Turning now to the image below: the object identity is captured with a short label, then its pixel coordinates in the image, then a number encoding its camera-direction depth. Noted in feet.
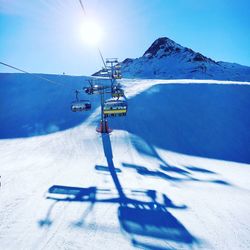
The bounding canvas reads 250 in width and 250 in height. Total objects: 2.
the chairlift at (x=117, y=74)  76.23
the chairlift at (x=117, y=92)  66.03
